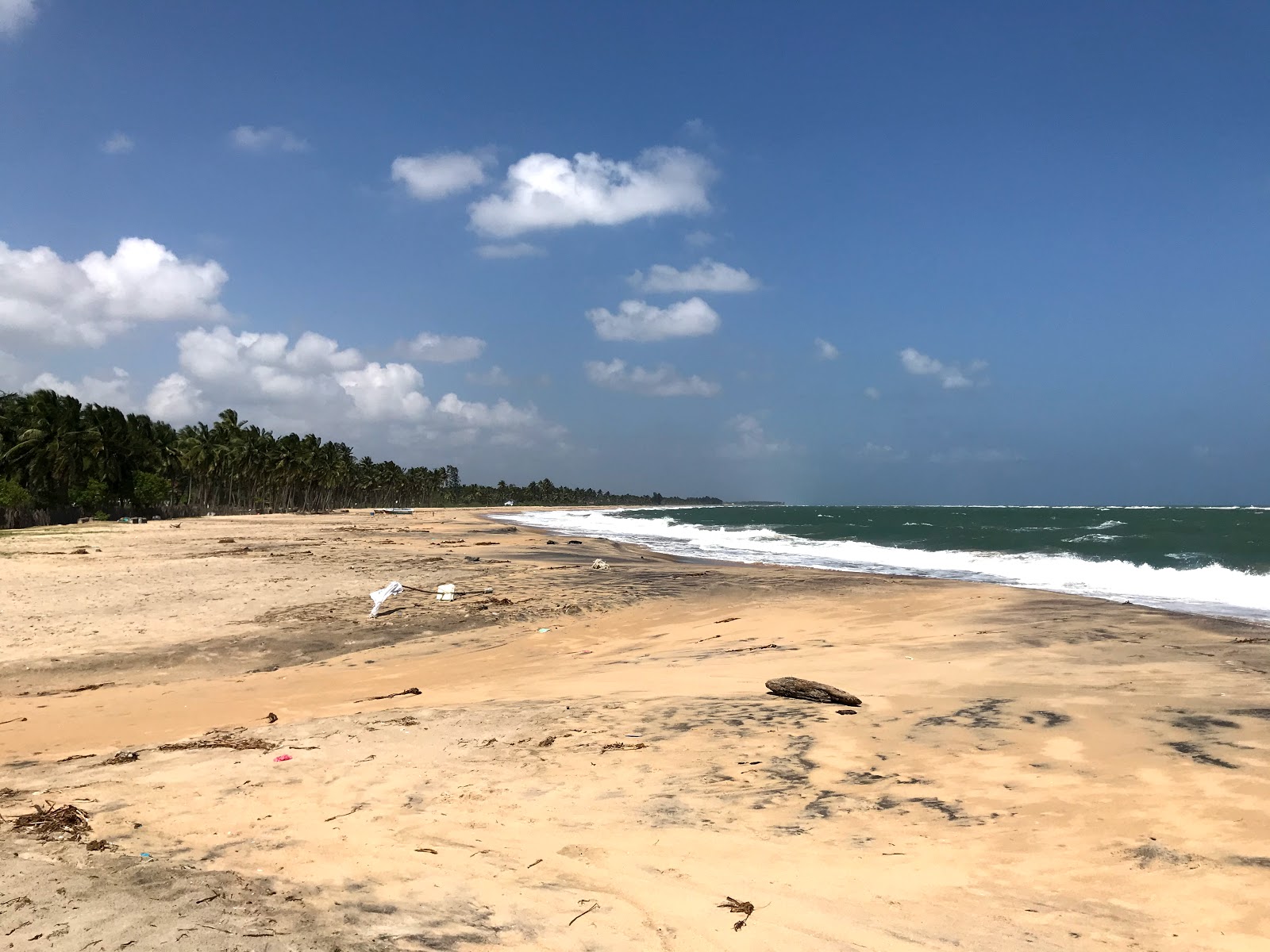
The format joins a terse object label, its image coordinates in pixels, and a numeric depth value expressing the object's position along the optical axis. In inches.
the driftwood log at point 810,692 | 353.7
